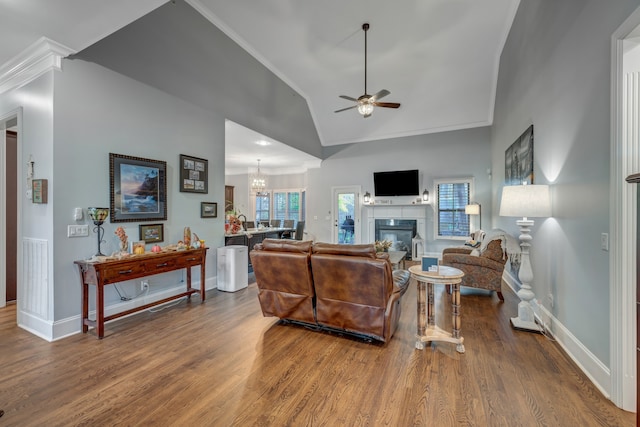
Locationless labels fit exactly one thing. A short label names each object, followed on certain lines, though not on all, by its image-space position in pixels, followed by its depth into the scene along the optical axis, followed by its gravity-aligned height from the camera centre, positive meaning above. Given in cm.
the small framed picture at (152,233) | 359 -27
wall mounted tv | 734 +82
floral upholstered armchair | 392 -74
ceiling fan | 409 +172
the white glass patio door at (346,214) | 812 -4
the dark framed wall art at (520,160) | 365 +81
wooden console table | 279 -67
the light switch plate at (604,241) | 192 -20
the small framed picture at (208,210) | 444 +4
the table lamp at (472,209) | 642 +9
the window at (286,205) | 1016 +29
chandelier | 825 +84
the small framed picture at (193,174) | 408 +60
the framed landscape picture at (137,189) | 328 +31
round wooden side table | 250 -88
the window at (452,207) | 698 +15
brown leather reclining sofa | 254 -75
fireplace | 745 -53
